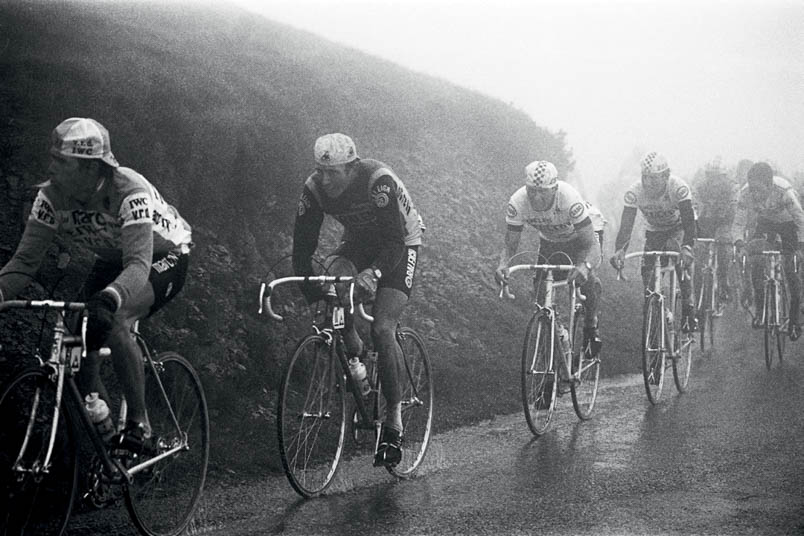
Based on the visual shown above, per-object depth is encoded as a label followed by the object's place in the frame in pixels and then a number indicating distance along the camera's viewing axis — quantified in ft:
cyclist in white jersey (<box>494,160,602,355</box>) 27.35
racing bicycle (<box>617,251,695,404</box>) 31.53
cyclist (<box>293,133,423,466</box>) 19.90
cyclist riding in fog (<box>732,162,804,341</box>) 39.45
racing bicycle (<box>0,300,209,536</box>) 12.96
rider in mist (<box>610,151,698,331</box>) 33.86
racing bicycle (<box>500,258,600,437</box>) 25.79
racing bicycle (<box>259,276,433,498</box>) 17.92
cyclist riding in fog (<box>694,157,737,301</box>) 49.73
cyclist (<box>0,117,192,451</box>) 14.20
